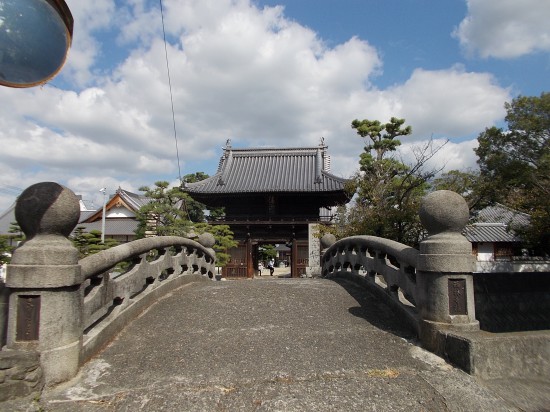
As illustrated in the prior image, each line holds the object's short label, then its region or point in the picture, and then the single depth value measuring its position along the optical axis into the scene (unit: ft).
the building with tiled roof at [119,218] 97.19
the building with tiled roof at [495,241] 81.28
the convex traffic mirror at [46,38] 7.07
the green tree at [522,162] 39.58
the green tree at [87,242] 29.91
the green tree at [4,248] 23.35
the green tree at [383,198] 32.65
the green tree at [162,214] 43.62
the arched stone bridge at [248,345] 9.20
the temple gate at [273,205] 74.84
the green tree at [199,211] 76.60
